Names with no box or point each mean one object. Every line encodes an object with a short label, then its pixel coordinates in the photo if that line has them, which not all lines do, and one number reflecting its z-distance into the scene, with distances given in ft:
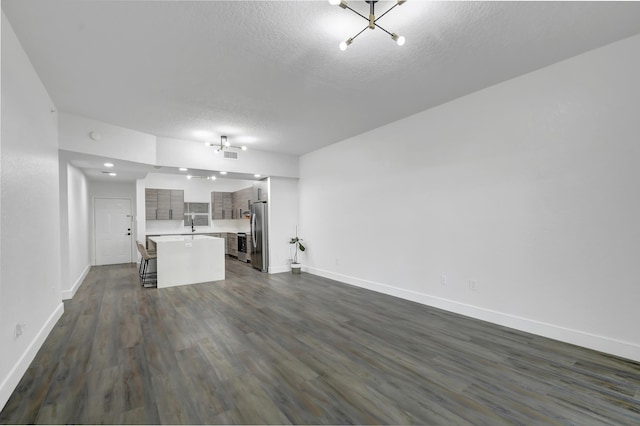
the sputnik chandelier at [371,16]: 6.16
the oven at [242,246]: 28.35
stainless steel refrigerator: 22.76
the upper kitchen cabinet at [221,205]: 32.53
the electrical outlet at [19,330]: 7.57
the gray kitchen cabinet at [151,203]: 28.14
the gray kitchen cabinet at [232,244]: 30.88
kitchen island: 18.20
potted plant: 21.94
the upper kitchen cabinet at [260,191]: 23.09
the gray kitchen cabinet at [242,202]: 28.48
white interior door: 26.45
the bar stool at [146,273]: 18.86
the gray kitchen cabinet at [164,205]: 28.81
